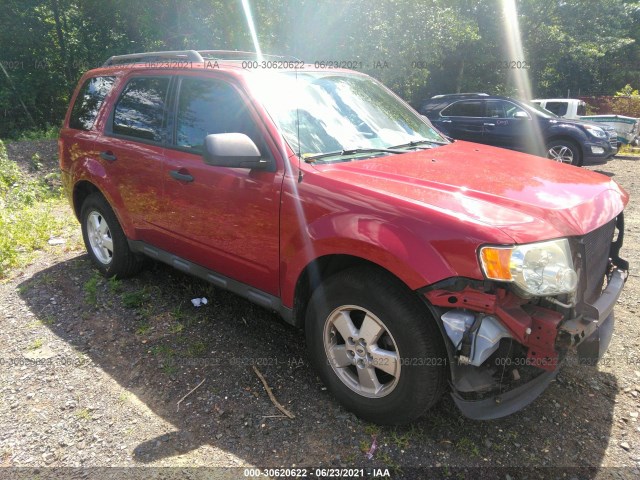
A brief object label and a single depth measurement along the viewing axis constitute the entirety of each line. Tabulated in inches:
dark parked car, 406.9
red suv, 80.5
